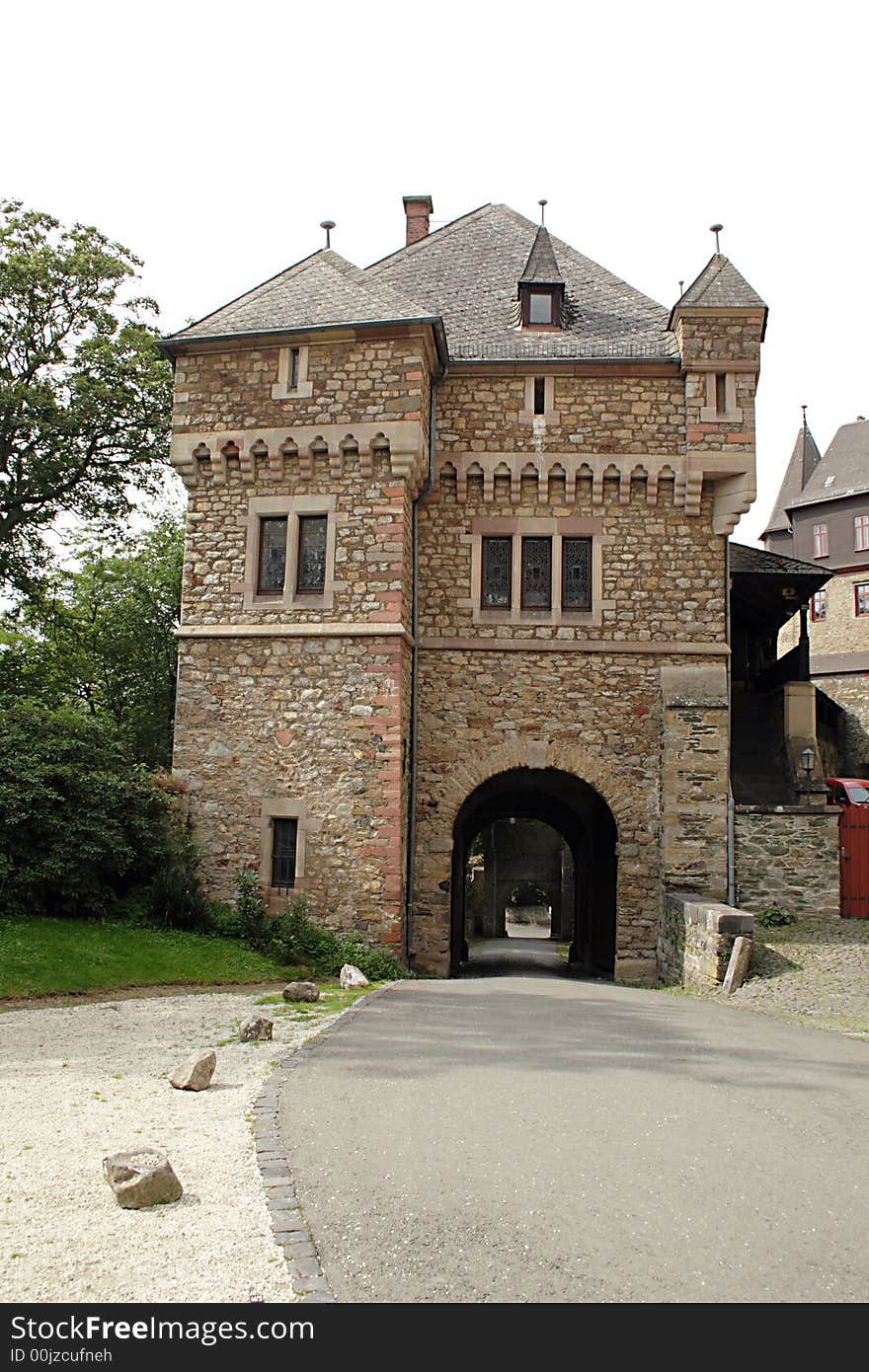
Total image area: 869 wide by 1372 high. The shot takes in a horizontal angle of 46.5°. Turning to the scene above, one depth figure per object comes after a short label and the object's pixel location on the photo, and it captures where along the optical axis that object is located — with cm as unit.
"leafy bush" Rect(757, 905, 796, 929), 1448
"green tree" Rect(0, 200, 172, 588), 1906
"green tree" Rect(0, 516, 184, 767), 2117
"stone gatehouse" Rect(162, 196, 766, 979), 1447
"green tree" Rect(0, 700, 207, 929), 1298
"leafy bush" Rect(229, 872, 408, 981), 1348
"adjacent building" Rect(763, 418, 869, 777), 3488
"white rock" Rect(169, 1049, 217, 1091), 706
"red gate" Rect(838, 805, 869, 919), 1548
